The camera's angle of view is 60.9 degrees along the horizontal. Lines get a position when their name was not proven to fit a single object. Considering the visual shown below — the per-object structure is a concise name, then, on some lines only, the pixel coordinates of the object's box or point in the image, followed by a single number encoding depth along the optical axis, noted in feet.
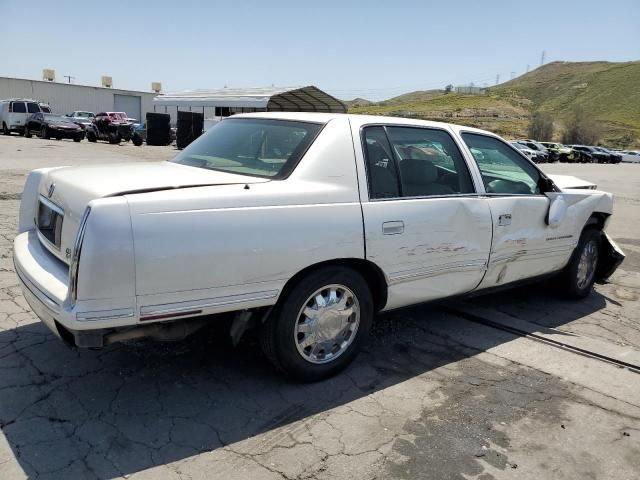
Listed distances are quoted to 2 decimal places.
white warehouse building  158.51
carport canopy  89.35
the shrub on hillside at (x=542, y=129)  235.20
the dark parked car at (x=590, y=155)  155.53
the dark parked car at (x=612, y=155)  161.99
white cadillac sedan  8.46
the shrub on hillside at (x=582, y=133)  246.47
